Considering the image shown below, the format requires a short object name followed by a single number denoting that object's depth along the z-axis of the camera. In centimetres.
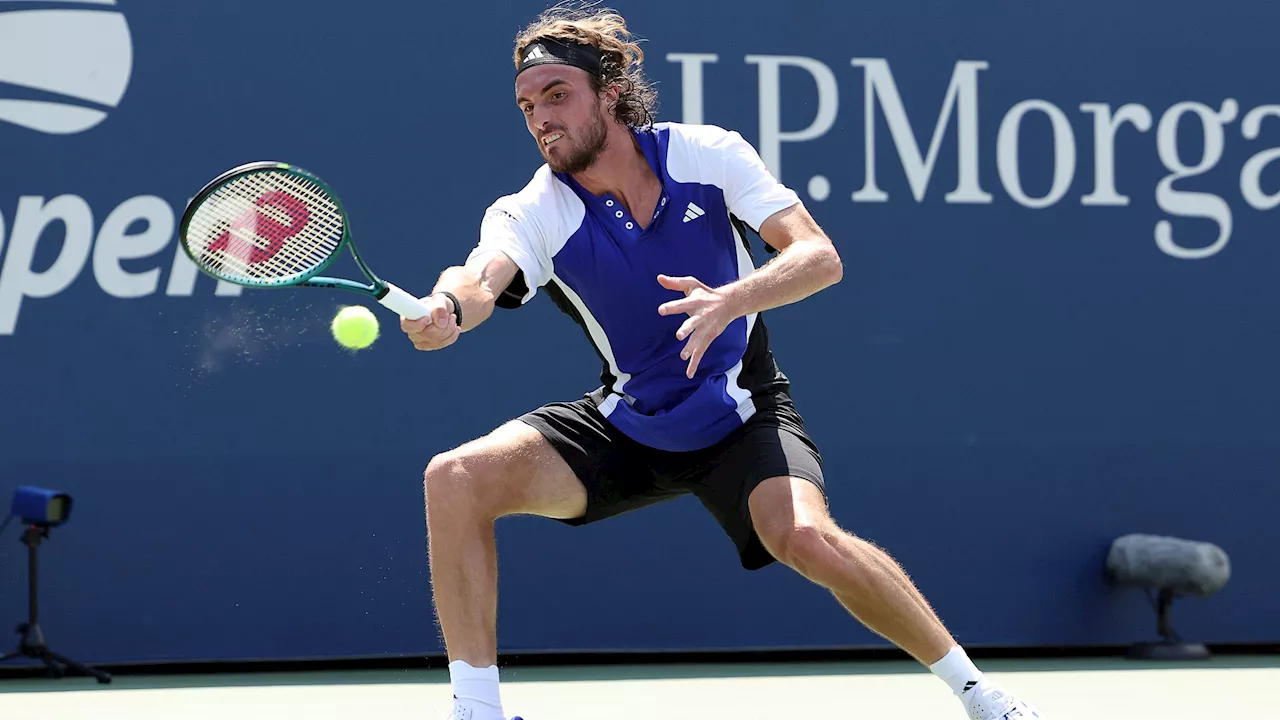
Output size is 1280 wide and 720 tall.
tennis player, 634
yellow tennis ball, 562
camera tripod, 1005
